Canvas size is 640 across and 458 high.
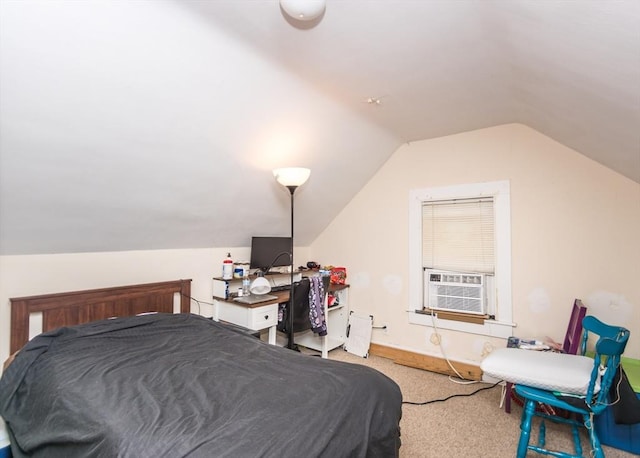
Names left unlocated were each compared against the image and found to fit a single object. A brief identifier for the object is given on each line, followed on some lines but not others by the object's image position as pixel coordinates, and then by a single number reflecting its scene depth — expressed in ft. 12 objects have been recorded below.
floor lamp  8.39
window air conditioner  10.28
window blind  10.16
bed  3.58
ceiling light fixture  4.40
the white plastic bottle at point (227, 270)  10.02
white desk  8.93
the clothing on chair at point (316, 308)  10.18
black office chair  10.04
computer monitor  10.72
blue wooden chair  5.02
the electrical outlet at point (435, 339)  10.80
